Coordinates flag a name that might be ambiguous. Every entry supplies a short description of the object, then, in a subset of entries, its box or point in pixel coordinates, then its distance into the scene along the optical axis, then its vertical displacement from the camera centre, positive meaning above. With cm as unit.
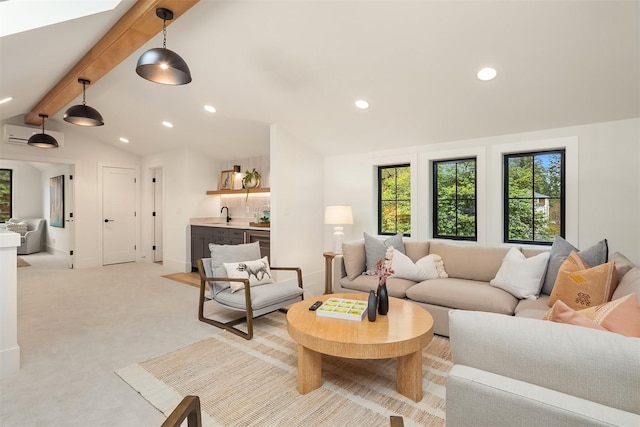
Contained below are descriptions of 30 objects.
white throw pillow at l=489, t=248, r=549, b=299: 290 -60
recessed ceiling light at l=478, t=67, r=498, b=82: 284 +121
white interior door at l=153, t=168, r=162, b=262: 746 +3
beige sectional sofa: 282 -75
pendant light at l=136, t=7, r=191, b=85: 230 +106
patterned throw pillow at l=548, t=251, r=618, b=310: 217 -52
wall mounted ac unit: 560 +136
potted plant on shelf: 583 +57
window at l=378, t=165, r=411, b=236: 471 +16
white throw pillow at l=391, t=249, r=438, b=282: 356 -63
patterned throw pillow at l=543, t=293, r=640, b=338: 118 -41
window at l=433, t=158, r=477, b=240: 415 +15
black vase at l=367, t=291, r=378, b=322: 233 -70
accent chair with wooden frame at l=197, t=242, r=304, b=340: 312 -84
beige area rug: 194 -121
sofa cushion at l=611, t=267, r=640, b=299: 188 -45
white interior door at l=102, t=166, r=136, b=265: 700 -8
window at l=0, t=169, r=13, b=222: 869 +51
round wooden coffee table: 199 -82
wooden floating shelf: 552 +37
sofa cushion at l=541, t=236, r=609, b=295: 260 -39
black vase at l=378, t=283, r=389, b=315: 246 -68
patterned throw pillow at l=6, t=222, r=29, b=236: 837 -39
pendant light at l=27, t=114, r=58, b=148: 487 +107
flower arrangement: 243 -46
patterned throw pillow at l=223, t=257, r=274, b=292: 339 -65
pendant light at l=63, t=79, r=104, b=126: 352 +104
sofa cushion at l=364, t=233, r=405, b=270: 384 -43
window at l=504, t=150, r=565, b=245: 360 +15
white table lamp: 443 -10
